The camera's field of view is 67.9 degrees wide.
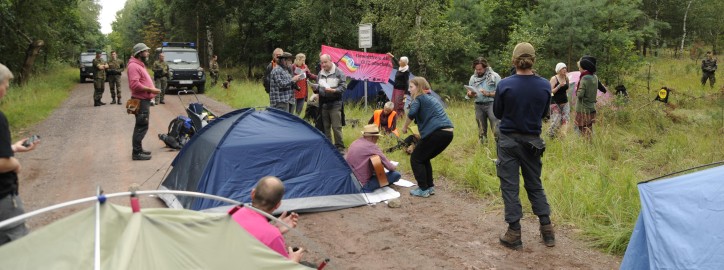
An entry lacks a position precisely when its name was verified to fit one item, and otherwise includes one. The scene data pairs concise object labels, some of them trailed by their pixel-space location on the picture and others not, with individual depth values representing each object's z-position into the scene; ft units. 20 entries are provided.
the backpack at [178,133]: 30.17
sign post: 39.18
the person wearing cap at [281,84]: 28.50
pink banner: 43.32
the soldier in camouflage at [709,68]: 63.10
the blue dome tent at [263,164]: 18.67
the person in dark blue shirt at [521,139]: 15.35
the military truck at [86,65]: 91.76
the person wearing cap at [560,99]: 29.30
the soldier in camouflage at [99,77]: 49.29
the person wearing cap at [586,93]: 28.25
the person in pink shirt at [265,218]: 9.67
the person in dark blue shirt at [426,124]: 20.57
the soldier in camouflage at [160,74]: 52.50
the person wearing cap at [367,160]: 21.62
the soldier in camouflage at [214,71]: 73.26
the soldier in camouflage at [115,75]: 48.39
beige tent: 7.50
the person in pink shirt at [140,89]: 25.66
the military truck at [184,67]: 65.10
